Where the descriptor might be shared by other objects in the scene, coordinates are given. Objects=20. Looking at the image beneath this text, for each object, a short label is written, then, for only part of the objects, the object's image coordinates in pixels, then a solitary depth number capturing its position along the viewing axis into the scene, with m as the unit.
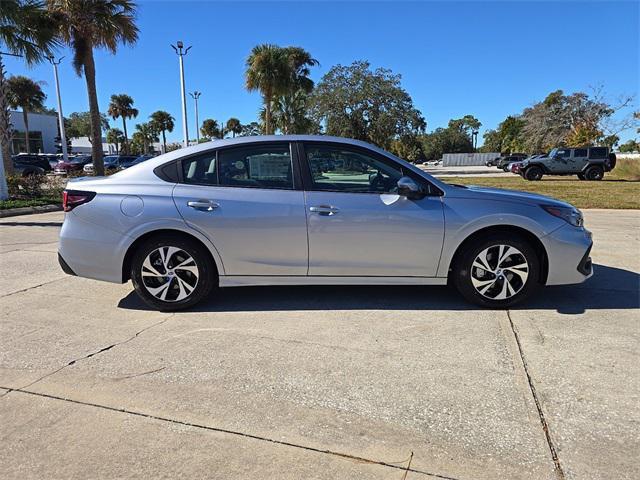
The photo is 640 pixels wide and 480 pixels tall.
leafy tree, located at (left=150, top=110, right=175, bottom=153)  70.00
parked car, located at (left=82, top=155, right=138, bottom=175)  32.06
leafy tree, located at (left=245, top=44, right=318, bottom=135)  28.88
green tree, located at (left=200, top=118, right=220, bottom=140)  87.00
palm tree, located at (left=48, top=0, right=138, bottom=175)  17.62
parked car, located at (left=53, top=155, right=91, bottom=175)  33.13
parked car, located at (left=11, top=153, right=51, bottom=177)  29.37
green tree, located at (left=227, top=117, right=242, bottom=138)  94.69
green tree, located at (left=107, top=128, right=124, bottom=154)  85.61
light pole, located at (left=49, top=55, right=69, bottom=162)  40.31
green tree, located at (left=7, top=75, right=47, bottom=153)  45.16
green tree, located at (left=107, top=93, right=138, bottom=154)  59.66
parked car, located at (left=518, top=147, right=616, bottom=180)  24.39
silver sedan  4.08
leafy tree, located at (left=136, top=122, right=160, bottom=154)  78.11
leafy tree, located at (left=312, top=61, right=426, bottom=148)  40.19
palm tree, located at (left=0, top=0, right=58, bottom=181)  14.78
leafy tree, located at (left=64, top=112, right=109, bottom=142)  97.44
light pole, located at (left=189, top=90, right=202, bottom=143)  50.55
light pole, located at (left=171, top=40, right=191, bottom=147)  26.09
